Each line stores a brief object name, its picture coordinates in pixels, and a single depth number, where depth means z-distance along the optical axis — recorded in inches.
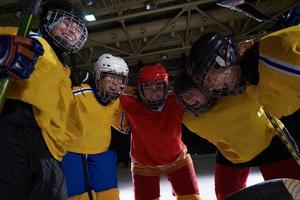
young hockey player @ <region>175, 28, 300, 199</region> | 68.7
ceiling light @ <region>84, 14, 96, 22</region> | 201.5
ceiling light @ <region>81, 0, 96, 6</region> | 187.8
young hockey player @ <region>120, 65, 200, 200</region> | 100.1
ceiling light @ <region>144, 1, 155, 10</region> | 195.5
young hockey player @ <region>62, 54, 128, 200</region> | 87.2
